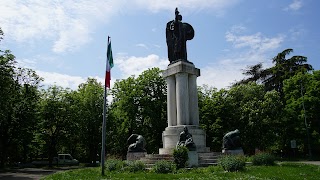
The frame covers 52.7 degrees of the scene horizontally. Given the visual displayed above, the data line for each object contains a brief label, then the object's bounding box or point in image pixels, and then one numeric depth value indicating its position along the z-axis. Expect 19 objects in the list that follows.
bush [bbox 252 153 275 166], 18.69
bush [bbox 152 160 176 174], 16.66
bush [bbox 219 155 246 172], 16.06
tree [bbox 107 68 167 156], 39.62
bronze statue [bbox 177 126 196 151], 19.08
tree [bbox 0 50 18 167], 27.30
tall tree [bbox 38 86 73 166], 39.47
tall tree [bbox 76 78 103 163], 43.19
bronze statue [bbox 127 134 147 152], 23.94
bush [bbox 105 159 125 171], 18.59
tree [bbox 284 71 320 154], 42.28
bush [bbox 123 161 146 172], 17.71
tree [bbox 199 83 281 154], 39.97
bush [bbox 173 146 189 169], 17.88
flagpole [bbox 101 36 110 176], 16.34
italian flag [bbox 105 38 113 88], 17.99
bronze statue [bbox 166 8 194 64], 26.44
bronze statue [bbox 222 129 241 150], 22.36
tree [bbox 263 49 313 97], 50.75
